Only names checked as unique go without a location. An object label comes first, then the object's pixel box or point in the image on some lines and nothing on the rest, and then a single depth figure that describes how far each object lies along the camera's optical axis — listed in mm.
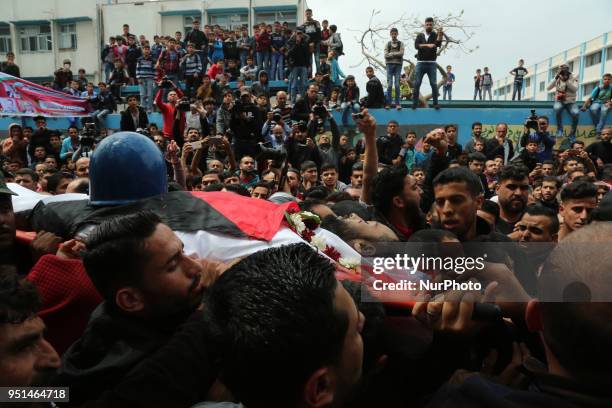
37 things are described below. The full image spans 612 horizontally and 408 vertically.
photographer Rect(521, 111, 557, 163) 9320
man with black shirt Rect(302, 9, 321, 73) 12852
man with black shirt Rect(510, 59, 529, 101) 14578
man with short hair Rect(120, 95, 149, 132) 9523
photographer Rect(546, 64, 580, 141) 11625
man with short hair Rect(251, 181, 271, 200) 5215
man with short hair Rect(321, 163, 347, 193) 6574
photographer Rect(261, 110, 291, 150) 8719
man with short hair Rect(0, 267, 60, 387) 1381
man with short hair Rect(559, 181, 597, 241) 3453
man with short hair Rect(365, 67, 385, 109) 12102
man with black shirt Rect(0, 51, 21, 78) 14137
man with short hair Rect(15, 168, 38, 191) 5293
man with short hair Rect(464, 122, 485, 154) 9334
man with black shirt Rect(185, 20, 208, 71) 14227
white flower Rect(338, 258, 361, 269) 2111
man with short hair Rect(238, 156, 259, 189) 6827
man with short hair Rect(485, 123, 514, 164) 9148
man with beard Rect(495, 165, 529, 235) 4141
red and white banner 10930
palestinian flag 1911
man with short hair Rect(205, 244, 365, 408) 1100
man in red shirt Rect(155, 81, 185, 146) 8422
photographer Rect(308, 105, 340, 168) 8453
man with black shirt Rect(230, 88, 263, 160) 8906
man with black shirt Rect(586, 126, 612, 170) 9188
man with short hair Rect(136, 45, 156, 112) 13156
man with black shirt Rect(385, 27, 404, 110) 11664
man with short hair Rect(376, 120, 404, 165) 9328
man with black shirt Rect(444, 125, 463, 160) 8023
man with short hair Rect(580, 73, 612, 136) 11570
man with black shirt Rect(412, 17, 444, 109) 11023
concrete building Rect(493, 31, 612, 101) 31109
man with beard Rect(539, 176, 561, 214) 5328
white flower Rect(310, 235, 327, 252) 2145
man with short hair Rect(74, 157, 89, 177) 5402
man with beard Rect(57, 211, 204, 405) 1432
